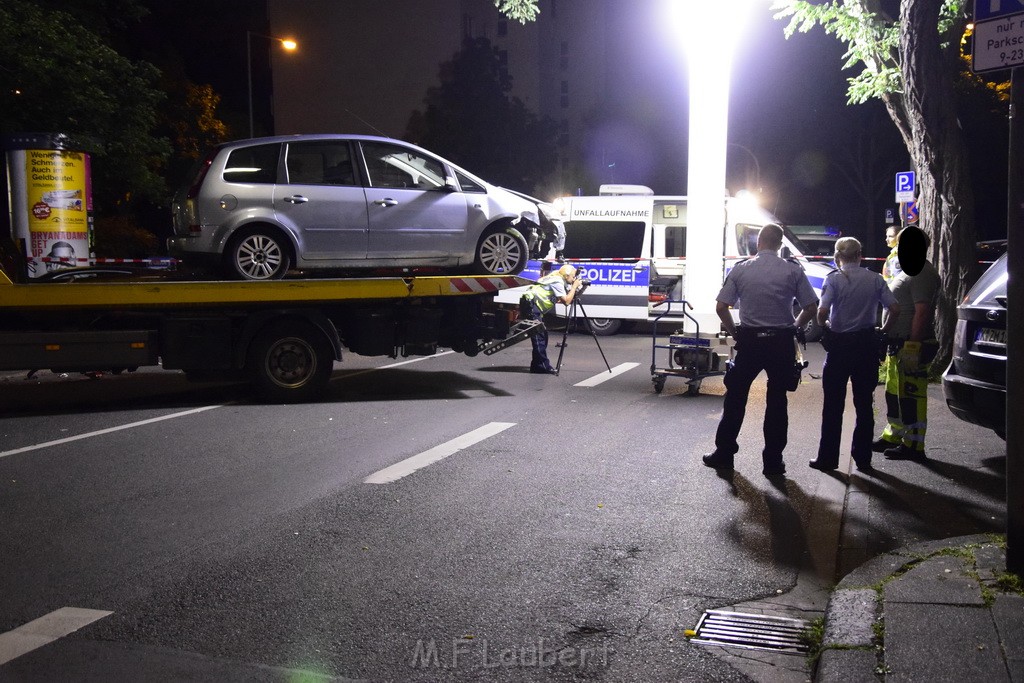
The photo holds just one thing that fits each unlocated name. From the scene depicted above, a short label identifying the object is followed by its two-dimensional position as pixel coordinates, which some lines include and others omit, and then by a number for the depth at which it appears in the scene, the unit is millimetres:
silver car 10094
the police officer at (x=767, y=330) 7195
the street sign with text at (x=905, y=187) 18312
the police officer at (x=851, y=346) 7219
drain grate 4148
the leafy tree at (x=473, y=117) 52281
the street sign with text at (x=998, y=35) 4574
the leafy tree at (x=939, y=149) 12172
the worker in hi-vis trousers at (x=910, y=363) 7512
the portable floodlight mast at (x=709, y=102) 12469
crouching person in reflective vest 12609
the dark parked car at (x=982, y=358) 6512
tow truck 10008
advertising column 15320
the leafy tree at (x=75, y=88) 19625
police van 18250
